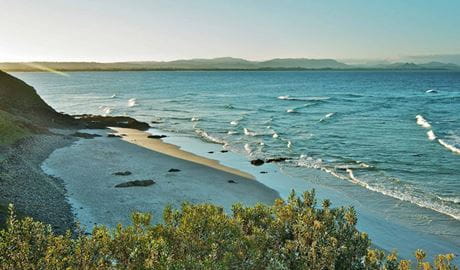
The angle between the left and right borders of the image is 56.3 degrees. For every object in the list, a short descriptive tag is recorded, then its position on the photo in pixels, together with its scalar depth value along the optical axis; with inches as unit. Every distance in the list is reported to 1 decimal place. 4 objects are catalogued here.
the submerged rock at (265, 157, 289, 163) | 1534.1
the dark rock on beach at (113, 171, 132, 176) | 1275.7
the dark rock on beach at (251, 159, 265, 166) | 1490.7
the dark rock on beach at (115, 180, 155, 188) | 1147.3
